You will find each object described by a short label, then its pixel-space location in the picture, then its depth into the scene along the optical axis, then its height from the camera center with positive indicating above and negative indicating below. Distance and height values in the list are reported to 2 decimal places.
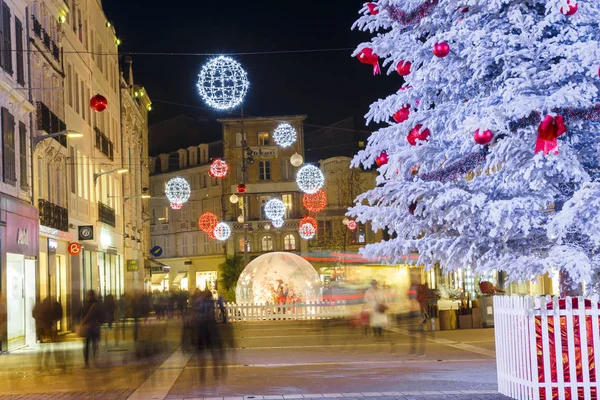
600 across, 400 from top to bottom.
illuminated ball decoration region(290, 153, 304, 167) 41.55 +5.02
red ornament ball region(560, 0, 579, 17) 12.02 +3.12
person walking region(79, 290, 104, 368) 21.28 -0.73
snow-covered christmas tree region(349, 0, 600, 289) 12.42 +1.80
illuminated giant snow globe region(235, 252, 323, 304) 44.03 +0.05
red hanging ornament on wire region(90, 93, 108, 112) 28.05 +5.20
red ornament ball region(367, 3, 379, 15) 14.20 +3.79
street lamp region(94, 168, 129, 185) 40.50 +4.67
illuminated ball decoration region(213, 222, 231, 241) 48.22 +2.59
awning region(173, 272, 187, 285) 85.44 +0.84
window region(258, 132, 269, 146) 79.62 +11.38
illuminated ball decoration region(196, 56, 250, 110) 26.39 +5.21
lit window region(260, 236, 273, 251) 80.50 +3.20
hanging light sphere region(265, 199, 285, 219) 48.12 +3.55
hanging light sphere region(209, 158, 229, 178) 40.84 +4.73
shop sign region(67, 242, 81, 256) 35.03 +1.45
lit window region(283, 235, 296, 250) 80.31 +3.20
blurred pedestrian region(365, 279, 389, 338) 25.83 -0.70
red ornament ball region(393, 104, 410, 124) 14.11 +2.28
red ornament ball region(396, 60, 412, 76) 13.92 +2.90
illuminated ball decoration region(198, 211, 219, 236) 48.66 +3.06
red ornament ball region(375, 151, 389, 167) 14.45 +1.72
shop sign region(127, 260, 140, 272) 50.42 +1.17
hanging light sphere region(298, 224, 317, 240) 51.12 +2.61
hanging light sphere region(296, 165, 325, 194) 45.28 +4.61
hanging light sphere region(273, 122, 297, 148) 39.70 +5.85
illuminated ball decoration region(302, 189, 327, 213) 51.44 +4.16
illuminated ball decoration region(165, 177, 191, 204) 42.66 +4.07
